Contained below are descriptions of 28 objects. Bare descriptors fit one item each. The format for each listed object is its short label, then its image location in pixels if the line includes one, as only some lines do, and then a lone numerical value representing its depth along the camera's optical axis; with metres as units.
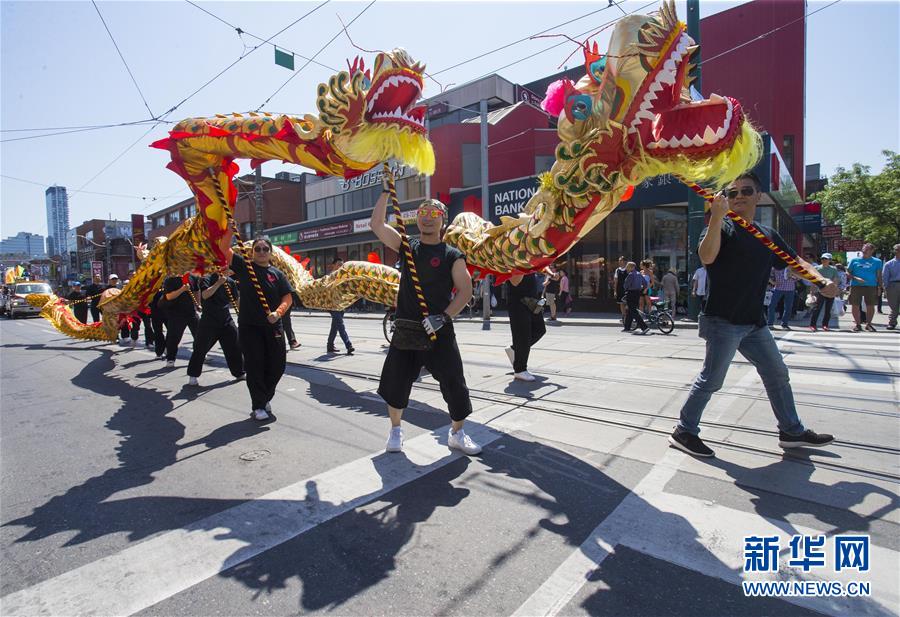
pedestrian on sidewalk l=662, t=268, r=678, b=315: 13.77
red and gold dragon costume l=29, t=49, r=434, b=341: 4.64
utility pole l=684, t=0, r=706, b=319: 11.48
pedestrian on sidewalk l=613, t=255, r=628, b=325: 12.35
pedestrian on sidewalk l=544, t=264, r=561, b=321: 14.64
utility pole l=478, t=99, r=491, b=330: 15.54
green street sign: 9.94
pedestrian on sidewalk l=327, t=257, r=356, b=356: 9.24
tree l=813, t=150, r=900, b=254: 31.95
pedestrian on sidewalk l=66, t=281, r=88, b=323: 14.66
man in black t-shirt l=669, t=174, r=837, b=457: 3.42
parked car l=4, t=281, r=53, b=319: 24.22
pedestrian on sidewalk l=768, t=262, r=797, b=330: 10.84
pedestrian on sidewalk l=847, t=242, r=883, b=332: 10.09
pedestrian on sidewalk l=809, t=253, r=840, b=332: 10.66
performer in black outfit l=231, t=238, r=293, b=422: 5.02
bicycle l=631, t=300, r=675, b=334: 11.30
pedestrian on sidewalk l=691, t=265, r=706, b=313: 10.85
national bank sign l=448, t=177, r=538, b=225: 19.05
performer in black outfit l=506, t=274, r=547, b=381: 6.24
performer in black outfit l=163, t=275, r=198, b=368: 7.87
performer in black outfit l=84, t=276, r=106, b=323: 13.15
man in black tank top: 3.79
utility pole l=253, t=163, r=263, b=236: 19.08
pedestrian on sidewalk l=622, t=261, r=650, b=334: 11.52
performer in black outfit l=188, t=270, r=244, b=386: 6.77
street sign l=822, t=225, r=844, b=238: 34.61
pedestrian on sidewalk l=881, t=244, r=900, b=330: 10.20
